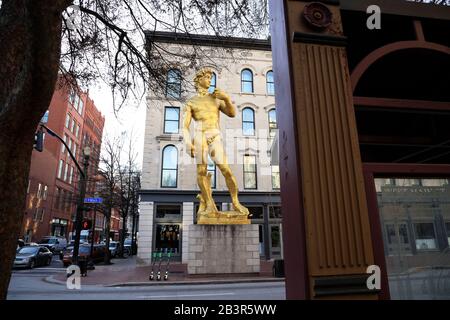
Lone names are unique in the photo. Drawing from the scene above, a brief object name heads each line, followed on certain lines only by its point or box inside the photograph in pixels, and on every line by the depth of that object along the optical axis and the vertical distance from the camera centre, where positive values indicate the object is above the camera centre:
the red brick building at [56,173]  40.19 +9.43
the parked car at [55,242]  34.24 -0.57
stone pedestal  13.14 -0.55
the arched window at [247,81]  25.75 +12.75
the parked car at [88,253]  19.70 -1.07
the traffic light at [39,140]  12.86 +4.14
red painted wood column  2.34 +0.60
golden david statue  13.26 +3.69
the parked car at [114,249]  30.69 -1.21
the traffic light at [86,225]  15.60 +0.62
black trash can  13.54 -1.44
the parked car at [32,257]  18.12 -1.16
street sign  16.38 +1.97
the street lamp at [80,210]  14.76 +1.35
